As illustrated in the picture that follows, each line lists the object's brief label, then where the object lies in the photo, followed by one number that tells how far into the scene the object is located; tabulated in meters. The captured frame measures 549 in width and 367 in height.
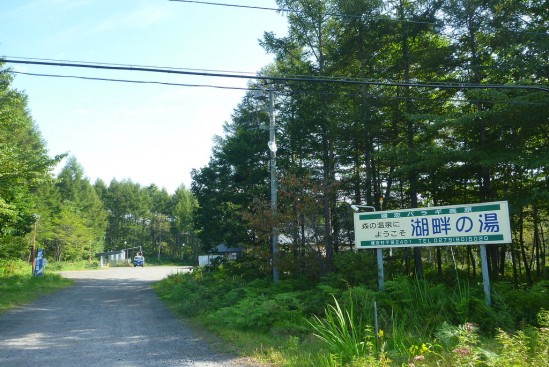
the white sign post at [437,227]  8.66
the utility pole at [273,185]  13.66
